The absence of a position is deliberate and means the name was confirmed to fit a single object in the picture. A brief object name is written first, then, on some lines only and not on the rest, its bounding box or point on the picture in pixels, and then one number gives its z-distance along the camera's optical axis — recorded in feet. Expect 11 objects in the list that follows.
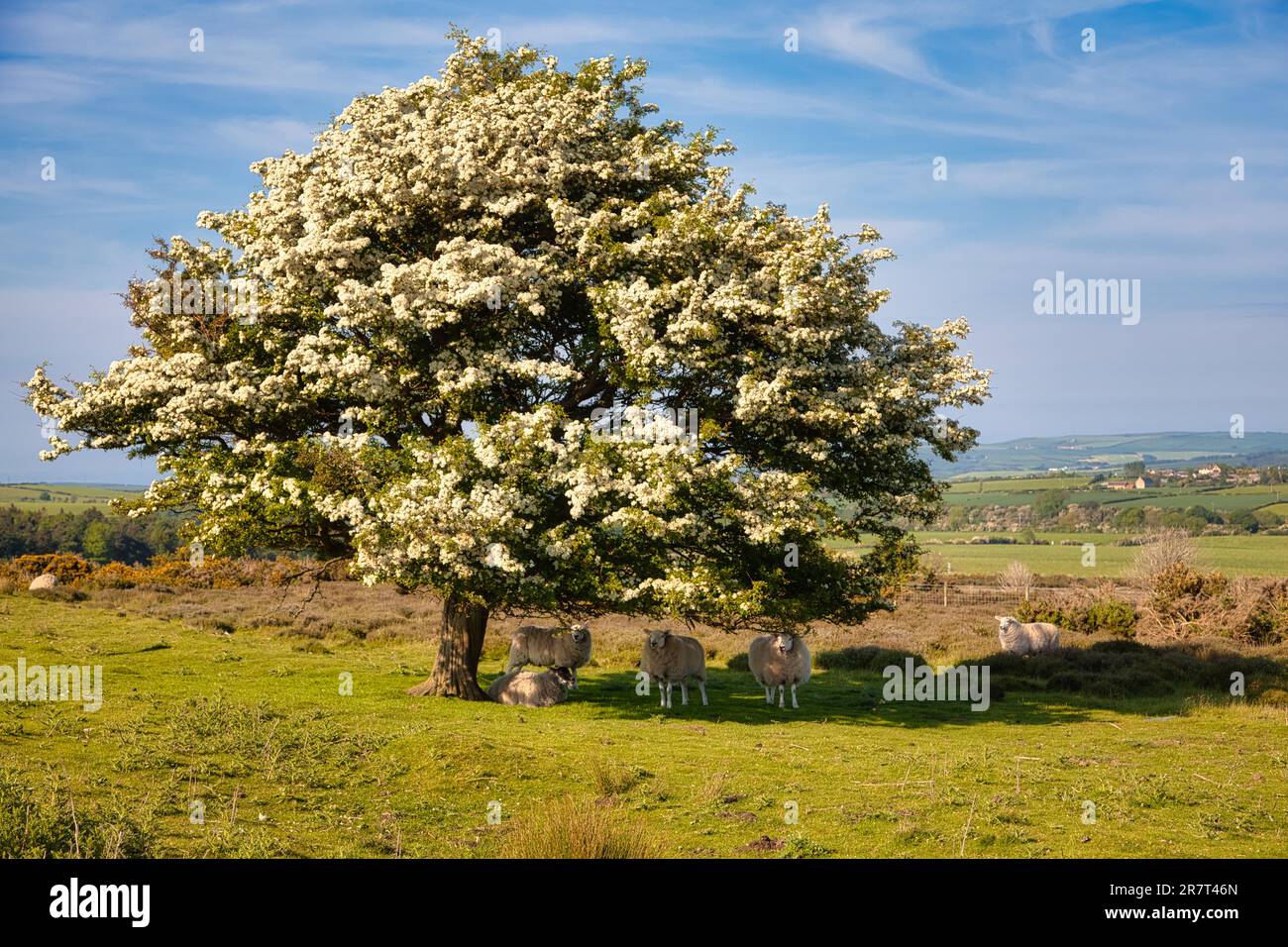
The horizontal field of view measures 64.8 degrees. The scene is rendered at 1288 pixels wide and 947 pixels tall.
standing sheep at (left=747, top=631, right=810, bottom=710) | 97.09
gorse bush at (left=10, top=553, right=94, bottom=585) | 196.24
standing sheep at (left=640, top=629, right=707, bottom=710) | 94.53
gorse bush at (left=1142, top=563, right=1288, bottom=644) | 155.53
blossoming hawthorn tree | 75.15
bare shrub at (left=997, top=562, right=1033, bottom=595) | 231.24
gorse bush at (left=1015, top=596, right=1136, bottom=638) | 165.58
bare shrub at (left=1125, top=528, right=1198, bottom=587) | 174.91
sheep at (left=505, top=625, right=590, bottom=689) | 108.68
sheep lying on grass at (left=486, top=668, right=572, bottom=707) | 92.58
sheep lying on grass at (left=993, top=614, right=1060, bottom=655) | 139.33
